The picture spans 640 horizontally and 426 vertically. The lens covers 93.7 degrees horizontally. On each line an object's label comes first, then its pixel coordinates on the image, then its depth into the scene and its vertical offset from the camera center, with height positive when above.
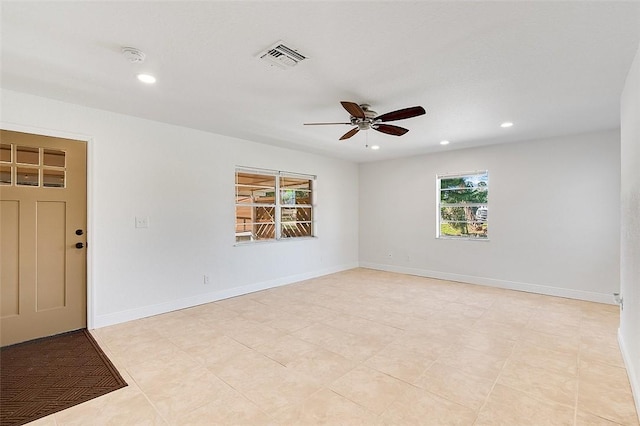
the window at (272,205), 5.05 +0.16
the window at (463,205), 5.51 +0.17
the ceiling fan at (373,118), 2.79 +0.99
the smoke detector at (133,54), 2.19 +1.19
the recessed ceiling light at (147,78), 2.62 +1.21
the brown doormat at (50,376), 2.04 -1.31
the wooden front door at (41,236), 3.00 -0.23
